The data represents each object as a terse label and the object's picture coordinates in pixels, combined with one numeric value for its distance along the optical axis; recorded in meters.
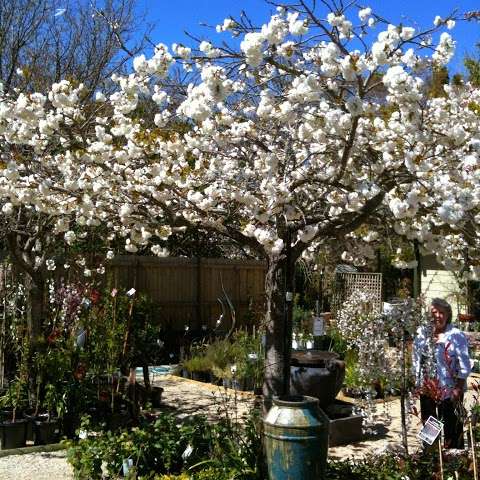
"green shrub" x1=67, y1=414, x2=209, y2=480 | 5.05
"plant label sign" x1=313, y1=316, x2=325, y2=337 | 9.05
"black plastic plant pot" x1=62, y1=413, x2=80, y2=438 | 6.69
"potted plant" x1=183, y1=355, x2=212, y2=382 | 10.06
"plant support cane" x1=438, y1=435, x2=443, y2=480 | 4.14
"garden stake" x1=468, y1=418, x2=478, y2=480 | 3.96
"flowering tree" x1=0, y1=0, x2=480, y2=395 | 4.16
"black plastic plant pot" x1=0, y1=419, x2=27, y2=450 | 6.38
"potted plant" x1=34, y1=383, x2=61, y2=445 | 6.52
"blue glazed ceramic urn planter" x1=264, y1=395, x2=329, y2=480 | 4.38
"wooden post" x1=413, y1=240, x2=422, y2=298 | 11.74
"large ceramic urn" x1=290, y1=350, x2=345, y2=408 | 7.16
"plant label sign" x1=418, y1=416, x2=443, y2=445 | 4.41
